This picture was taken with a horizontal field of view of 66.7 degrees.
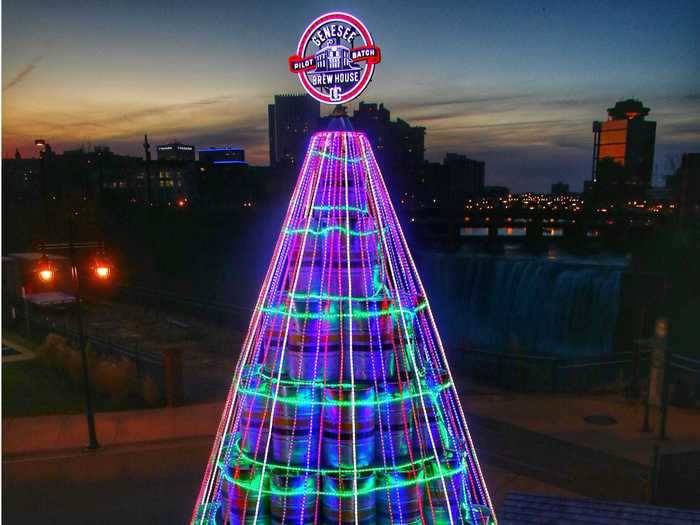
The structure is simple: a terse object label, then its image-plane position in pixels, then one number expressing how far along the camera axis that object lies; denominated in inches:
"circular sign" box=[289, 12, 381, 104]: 202.8
